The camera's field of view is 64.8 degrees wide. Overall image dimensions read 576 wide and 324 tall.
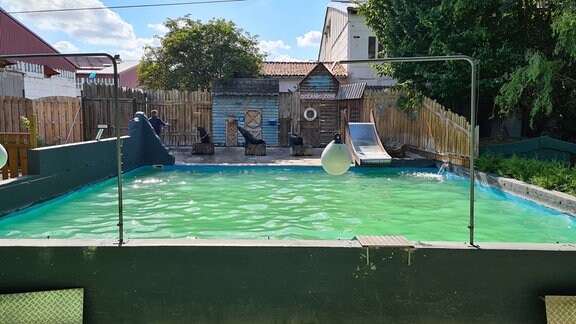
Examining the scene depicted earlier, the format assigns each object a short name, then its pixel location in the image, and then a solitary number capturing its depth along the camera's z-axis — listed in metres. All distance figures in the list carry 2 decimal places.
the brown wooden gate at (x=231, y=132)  17.77
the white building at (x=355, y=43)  22.20
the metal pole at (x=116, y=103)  3.27
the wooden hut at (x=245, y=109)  18.00
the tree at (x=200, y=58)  23.33
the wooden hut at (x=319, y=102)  18.03
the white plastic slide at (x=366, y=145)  12.30
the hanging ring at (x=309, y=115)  18.05
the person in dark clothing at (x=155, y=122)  13.85
